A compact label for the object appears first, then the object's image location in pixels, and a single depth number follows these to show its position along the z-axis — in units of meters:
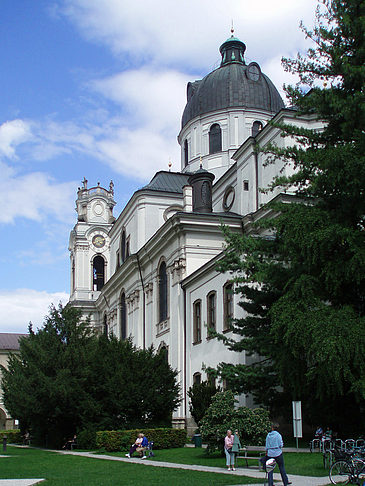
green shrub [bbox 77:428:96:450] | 32.00
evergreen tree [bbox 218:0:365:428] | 19.62
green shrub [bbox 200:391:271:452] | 22.11
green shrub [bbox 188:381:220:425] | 31.33
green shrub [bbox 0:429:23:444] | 50.72
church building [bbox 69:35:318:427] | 37.62
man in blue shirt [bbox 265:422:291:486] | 14.45
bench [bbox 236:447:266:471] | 21.56
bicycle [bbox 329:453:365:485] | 13.81
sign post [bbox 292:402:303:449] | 19.67
